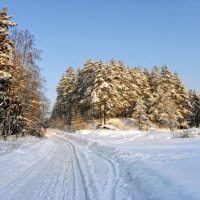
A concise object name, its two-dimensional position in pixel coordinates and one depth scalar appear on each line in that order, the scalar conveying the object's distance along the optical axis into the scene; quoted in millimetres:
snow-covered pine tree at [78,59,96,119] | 45497
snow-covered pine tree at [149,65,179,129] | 44239
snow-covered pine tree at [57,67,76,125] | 53532
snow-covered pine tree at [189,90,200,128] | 57240
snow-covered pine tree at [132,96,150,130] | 43428
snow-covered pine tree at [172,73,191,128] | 47045
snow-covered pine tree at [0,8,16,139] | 19362
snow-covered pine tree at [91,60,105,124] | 41273
